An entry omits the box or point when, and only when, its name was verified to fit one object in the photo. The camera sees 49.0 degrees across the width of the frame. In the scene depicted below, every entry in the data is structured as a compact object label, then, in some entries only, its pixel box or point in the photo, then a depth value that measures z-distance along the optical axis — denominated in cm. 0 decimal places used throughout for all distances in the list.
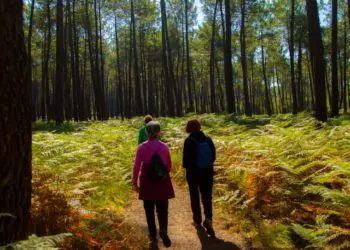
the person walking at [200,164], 654
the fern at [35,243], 320
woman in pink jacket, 588
